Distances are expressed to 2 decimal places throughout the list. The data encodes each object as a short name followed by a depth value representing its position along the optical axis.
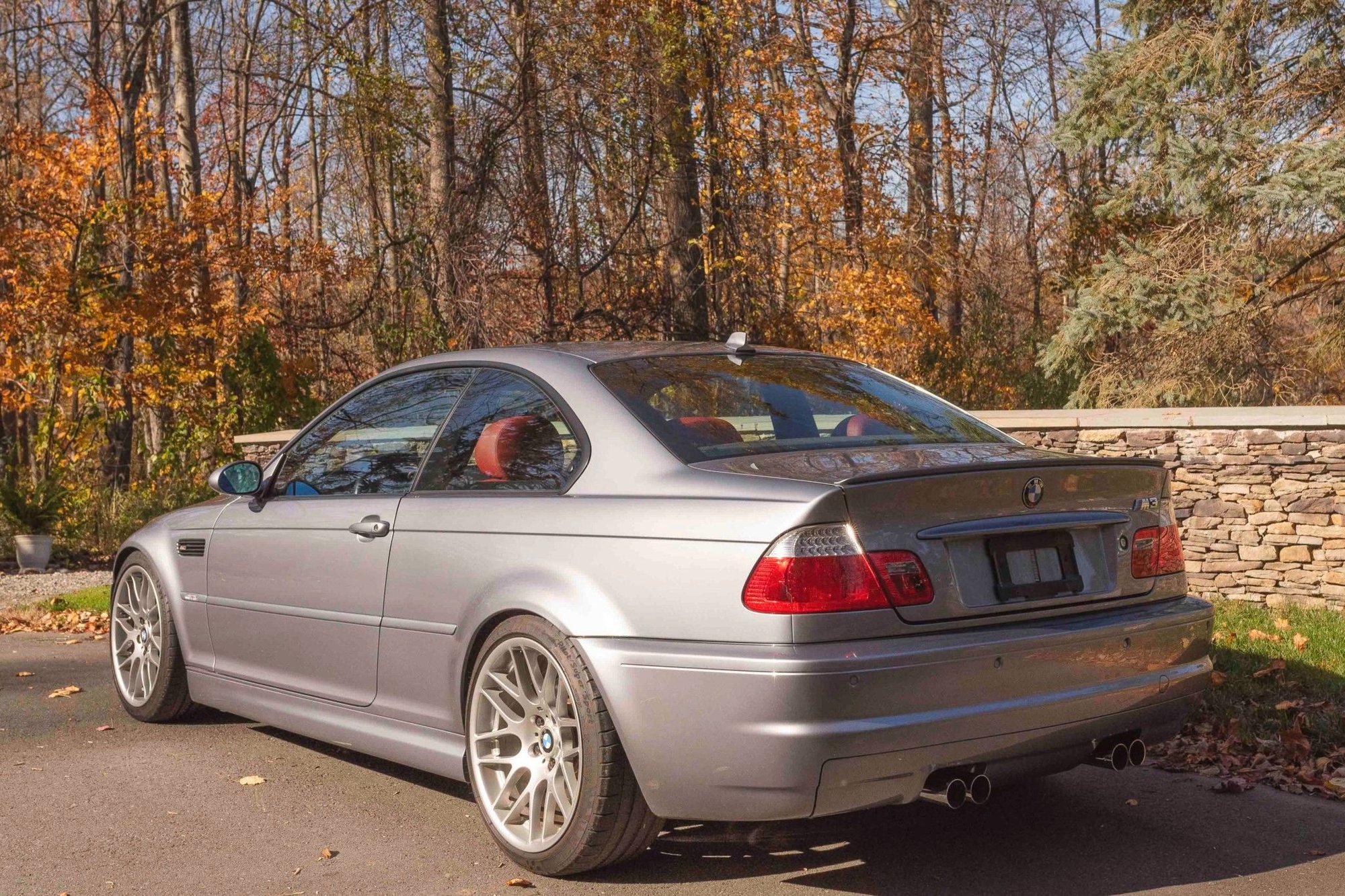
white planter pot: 13.64
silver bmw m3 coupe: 3.63
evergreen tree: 14.09
